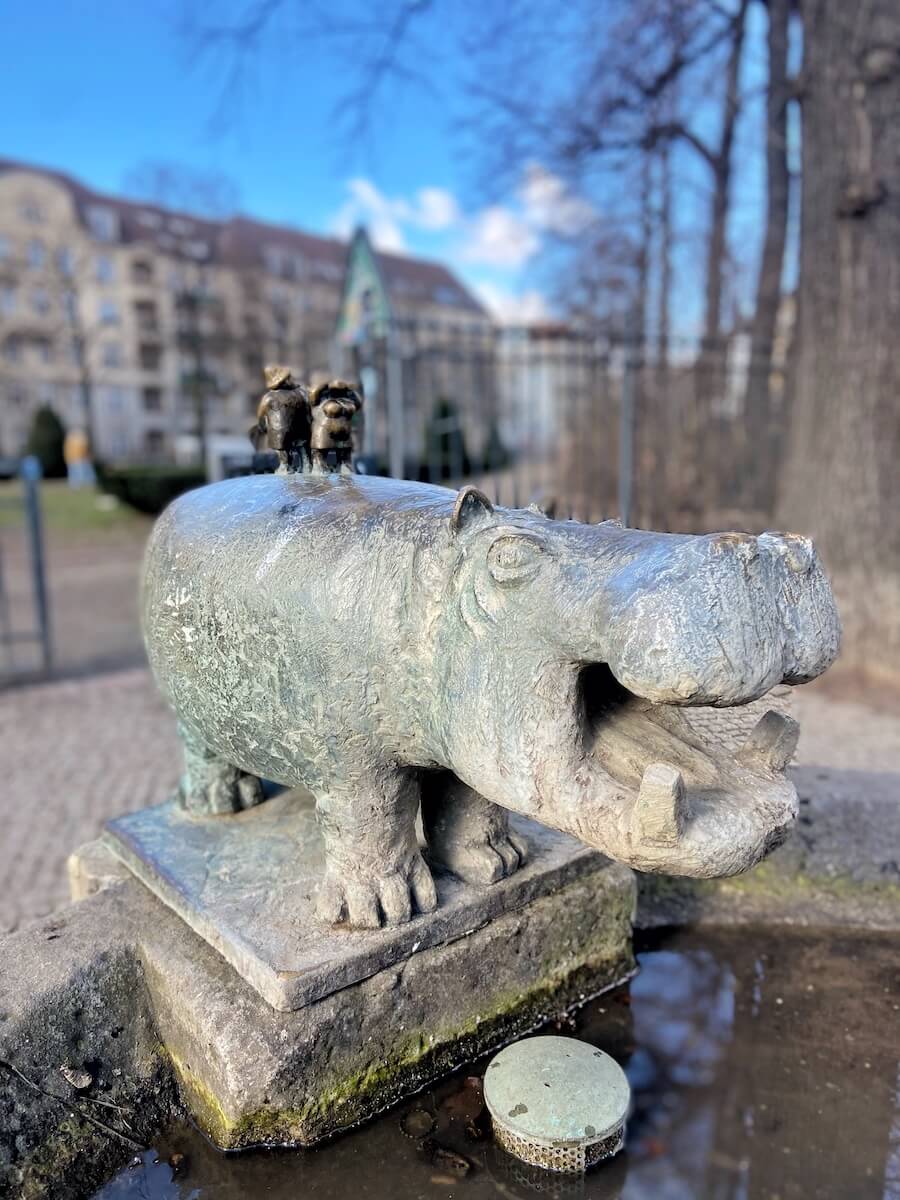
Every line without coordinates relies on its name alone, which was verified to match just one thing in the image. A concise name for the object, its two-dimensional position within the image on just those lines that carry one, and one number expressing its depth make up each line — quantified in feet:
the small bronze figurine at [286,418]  6.63
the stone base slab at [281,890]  5.58
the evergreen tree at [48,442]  82.58
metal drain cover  5.37
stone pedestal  5.50
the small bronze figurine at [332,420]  6.63
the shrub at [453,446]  24.63
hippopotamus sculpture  3.87
